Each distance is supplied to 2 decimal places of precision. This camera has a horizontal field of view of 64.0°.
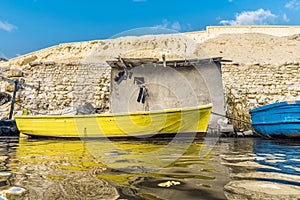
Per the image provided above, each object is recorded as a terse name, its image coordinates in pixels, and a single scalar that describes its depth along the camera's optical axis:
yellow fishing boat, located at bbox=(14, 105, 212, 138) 7.98
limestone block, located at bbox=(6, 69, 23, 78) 16.38
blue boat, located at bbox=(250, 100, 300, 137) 8.05
